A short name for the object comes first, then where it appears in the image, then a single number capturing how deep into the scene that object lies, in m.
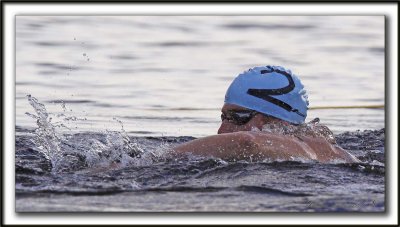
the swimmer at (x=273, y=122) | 16.41
